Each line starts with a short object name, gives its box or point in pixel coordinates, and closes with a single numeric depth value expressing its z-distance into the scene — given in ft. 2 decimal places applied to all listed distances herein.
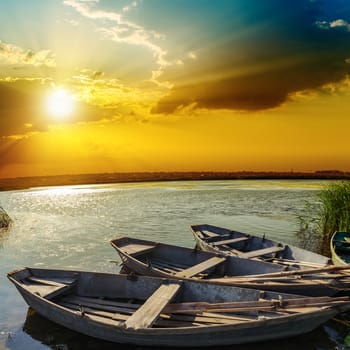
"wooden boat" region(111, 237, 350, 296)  31.12
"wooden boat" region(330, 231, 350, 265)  42.36
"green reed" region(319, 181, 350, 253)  59.41
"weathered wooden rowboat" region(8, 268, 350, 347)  24.98
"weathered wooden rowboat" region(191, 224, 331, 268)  40.50
